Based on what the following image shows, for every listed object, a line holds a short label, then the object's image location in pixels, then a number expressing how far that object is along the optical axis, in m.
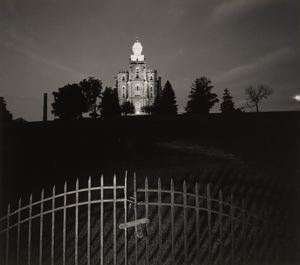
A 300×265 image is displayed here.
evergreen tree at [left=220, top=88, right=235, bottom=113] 73.37
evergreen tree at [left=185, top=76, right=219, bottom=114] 64.38
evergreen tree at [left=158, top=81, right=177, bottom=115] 66.94
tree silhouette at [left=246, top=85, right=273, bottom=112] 73.25
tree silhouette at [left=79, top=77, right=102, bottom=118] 73.75
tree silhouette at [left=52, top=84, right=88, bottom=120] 61.53
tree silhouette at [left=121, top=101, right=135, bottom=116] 86.34
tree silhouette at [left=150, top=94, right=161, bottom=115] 68.75
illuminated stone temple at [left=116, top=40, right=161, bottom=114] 136.25
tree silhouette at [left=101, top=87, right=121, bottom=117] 70.50
